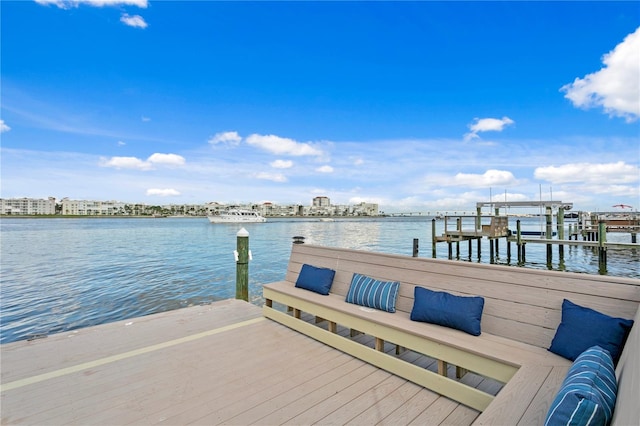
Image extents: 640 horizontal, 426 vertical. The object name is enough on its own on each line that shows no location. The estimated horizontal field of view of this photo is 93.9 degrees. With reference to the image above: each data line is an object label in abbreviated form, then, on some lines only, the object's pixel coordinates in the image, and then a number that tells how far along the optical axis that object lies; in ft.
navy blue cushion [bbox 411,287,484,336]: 7.14
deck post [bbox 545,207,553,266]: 40.26
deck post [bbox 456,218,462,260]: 37.12
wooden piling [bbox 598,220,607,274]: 31.23
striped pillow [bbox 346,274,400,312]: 8.86
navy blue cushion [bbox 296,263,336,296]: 10.75
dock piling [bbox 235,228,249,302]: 14.90
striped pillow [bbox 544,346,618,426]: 3.10
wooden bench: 5.00
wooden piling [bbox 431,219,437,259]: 39.42
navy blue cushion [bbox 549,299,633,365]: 5.21
